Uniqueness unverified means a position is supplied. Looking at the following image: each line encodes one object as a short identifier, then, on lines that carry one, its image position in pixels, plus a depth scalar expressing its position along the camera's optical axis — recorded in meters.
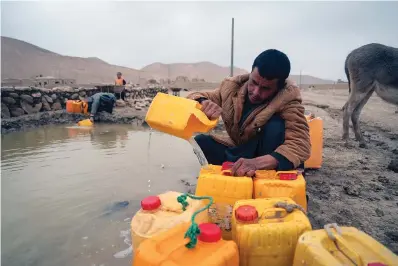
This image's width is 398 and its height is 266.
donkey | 4.82
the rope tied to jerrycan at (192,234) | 1.05
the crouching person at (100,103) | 9.52
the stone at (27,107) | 9.50
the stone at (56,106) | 10.91
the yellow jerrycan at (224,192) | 1.62
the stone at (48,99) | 10.58
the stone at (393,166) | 3.49
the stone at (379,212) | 2.36
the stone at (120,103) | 12.50
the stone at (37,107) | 9.91
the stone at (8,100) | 8.88
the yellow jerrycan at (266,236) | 1.18
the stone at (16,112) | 9.10
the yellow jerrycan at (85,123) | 8.61
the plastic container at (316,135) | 3.44
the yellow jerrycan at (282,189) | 1.61
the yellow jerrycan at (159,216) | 1.30
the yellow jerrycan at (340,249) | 0.98
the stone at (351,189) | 2.83
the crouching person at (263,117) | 1.99
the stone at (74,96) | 11.86
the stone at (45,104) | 10.35
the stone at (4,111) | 8.67
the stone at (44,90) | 10.46
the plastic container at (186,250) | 0.98
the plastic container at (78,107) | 10.03
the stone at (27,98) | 9.51
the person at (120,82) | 14.37
